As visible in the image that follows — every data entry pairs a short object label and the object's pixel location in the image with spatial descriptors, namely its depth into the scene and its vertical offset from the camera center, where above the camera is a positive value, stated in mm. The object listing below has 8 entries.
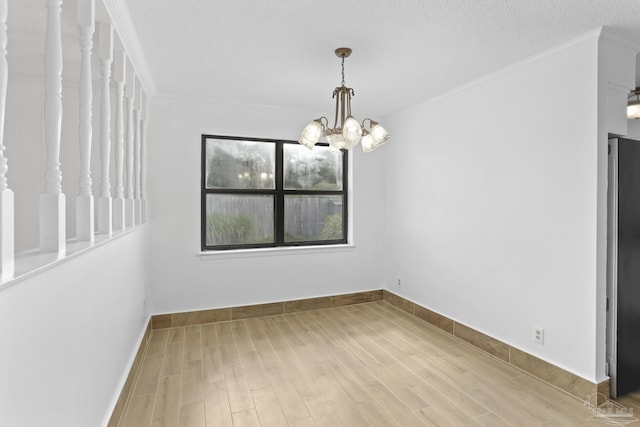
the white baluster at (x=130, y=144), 2617 +497
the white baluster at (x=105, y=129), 1951 +449
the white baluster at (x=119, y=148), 2291 +404
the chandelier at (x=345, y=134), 2332 +534
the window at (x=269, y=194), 4008 +186
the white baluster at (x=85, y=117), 1635 +436
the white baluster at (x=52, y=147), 1289 +240
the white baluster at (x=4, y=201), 941 +22
